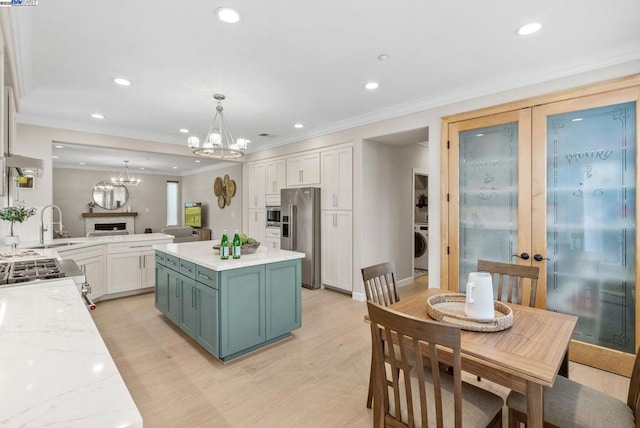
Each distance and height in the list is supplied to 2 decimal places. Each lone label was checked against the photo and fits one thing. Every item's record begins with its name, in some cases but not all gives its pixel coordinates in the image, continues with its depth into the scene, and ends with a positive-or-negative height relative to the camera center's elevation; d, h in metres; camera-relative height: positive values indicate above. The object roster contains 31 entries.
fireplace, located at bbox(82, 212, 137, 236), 9.41 -0.28
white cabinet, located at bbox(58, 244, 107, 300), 3.93 -0.70
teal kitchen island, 2.63 -0.78
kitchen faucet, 4.01 -0.15
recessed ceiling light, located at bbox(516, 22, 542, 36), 2.19 +1.34
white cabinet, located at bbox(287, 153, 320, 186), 5.14 +0.75
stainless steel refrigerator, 5.02 -0.26
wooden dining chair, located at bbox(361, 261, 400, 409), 2.12 -0.53
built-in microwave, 5.77 -0.08
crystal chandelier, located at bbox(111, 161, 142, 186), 8.69 +1.15
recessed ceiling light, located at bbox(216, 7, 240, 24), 2.04 +1.34
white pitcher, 1.61 -0.44
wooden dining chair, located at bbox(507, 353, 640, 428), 1.33 -0.89
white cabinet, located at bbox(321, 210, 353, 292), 4.70 -0.58
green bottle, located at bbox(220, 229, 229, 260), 2.79 -0.32
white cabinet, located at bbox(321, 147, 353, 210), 4.68 +0.53
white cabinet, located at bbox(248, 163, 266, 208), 6.24 +0.56
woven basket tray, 1.56 -0.57
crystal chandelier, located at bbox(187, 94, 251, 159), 3.30 +0.73
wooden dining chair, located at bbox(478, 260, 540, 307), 2.13 -0.45
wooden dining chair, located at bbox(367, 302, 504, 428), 1.18 -0.80
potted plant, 3.21 -0.02
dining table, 1.22 -0.61
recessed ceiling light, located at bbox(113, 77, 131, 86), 3.09 +1.34
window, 10.92 +0.36
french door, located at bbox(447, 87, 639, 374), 2.56 +0.06
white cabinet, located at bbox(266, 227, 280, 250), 5.71 -0.45
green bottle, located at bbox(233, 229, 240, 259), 2.83 -0.32
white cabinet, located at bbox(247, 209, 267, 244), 6.20 -0.23
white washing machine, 6.16 -0.61
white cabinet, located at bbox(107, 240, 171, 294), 4.40 -0.79
